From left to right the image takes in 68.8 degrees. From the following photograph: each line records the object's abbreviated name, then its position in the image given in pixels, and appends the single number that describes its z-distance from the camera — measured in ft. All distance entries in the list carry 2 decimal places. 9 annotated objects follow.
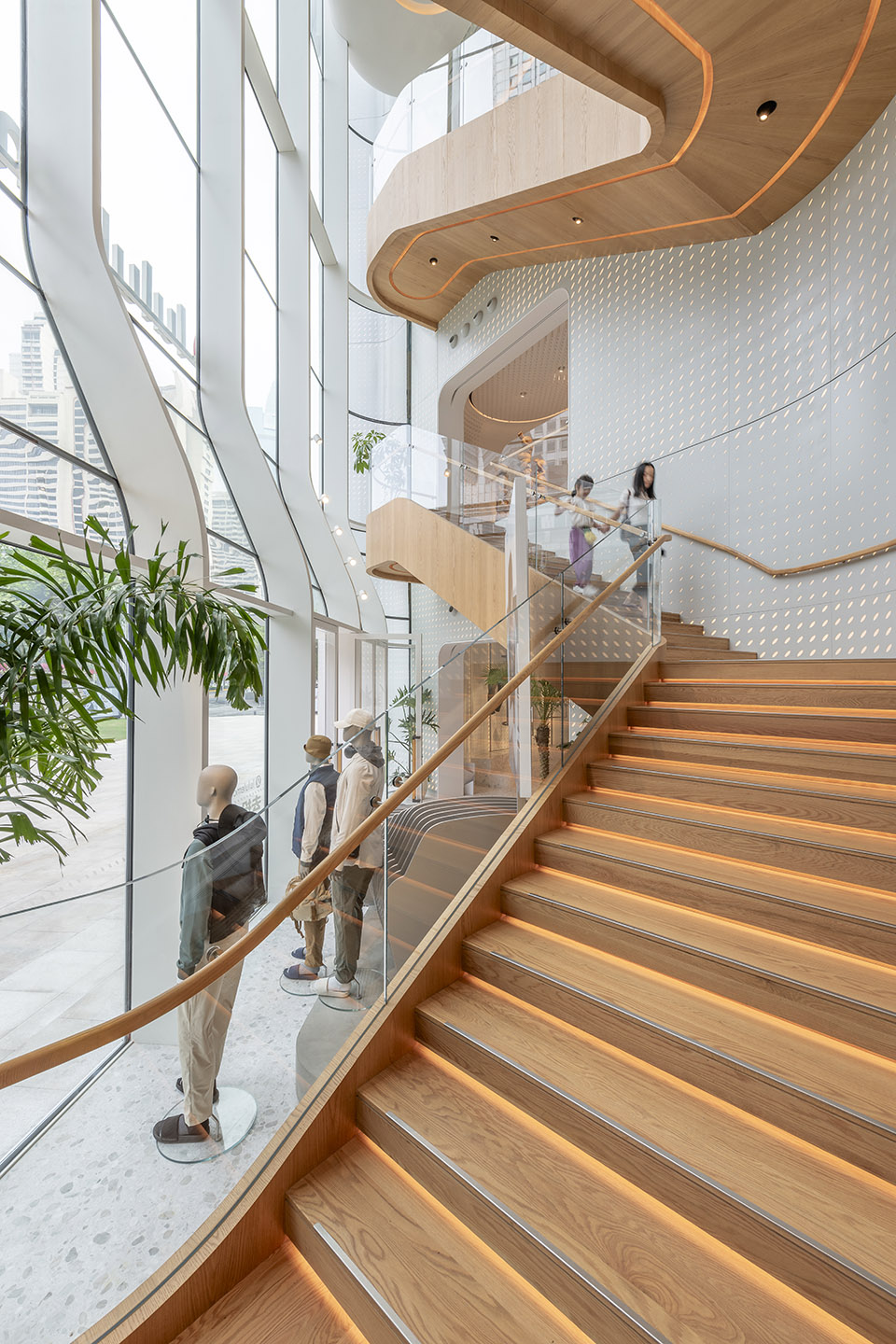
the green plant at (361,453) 37.83
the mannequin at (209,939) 6.08
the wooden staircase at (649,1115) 4.76
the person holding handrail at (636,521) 15.96
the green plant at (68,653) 7.04
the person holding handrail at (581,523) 18.75
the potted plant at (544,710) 11.30
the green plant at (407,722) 10.33
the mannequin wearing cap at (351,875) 7.78
